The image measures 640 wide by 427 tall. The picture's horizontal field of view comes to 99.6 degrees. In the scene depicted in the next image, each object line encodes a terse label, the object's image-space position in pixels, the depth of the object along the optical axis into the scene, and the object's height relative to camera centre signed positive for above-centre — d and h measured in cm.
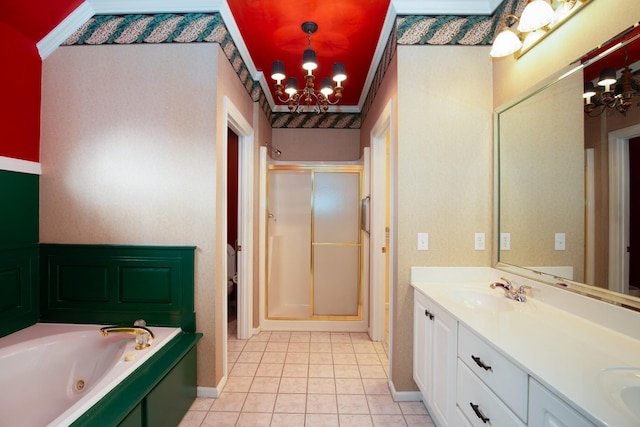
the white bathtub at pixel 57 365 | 142 -89
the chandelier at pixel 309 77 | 196 +106
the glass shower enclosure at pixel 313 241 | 319 -32
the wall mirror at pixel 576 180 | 109 +18
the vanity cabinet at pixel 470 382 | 82 -67
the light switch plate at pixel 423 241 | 188 -18
